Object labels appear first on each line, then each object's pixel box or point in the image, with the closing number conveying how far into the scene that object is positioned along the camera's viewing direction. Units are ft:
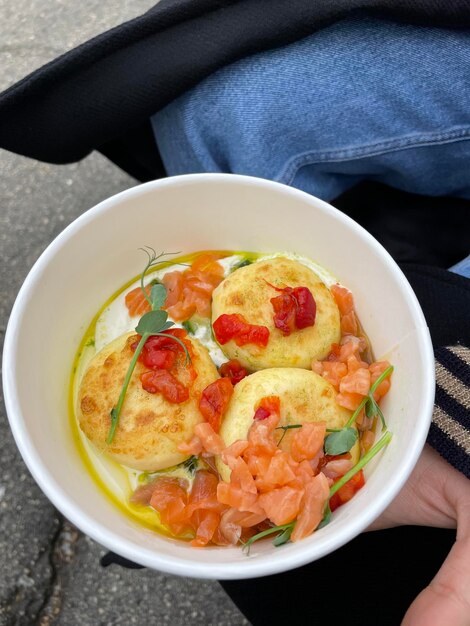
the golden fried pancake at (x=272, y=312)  0.82
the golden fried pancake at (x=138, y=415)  0.77
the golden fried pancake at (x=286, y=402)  0.76
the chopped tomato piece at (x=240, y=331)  0.81
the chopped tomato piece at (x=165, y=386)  0.77
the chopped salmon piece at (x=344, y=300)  0.90
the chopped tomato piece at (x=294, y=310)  0.81
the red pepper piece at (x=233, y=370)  0.85
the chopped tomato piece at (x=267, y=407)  0.74
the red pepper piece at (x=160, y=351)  0.77
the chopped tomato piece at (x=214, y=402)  0.78
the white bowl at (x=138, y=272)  0.68
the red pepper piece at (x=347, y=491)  0.76
